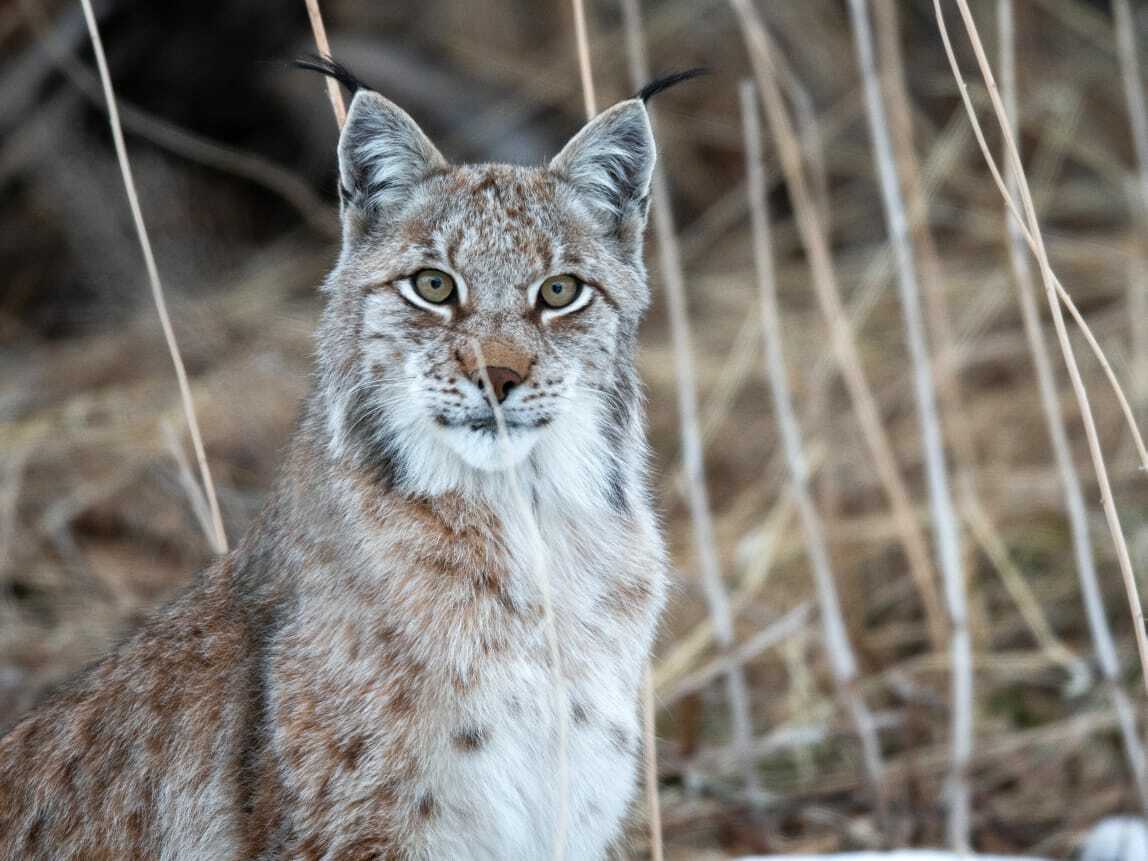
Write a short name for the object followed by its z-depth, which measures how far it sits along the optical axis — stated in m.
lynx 6.93
